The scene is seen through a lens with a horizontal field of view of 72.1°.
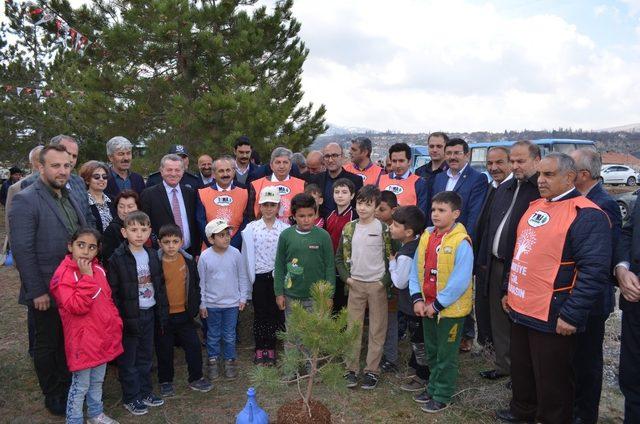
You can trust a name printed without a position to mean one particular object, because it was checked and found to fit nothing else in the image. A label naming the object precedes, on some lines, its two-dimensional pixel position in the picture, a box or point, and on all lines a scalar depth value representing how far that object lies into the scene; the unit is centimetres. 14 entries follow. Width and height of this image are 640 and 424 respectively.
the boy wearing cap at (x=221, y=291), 370
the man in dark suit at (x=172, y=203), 398
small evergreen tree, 249
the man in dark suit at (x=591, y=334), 284
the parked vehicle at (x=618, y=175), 2747
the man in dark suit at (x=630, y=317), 256
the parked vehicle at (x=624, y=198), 1199
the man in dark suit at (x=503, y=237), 326
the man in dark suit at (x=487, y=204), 366
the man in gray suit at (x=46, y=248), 295
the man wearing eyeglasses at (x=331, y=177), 456
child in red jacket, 279
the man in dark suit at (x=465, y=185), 390
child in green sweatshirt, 362
